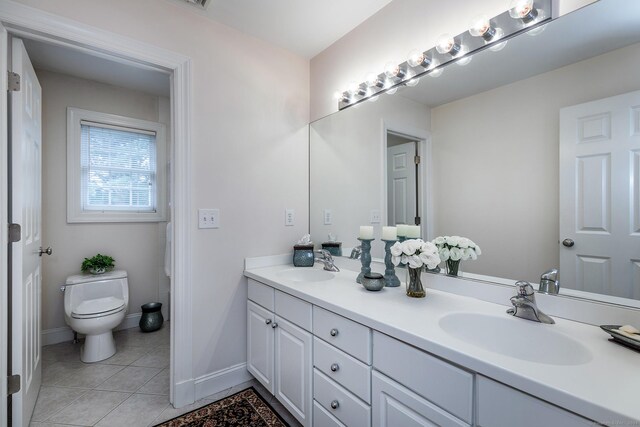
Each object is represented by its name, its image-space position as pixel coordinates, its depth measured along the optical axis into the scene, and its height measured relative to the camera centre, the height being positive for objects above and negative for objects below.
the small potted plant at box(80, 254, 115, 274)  2.61 -0.46
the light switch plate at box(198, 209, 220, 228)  1.80 -0.03
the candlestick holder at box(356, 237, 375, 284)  1.67 -0.25
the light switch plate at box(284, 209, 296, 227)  2.20 -0.03
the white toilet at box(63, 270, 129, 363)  2.23 -0.76
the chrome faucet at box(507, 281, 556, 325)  1.04 -0.35
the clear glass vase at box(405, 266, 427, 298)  1.33 -0.34
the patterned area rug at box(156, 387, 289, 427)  1.57 -1.14
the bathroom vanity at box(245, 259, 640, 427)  0.68 -0.46
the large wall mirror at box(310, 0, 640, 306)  0.99 +0.25
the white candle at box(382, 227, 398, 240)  1.55 -0.11
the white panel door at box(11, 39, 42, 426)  1.40 -0.13
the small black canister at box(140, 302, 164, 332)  2.81 -1.03
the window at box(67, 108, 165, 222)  2.65 +0.45
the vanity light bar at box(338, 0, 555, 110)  1.14 +0.79
